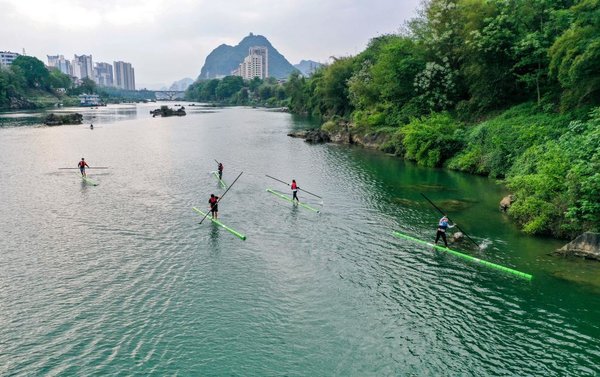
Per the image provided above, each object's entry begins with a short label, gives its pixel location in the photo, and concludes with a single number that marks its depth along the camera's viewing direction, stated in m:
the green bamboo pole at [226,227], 28.76
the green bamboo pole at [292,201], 35.78
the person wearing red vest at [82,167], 47.09
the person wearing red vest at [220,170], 47.41
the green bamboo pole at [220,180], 44.53
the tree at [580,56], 36.22
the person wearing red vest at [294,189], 37.22
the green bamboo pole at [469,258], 22.80
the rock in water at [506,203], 33.84
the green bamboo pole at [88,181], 44.56
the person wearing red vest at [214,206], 31.50
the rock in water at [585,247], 24.22
